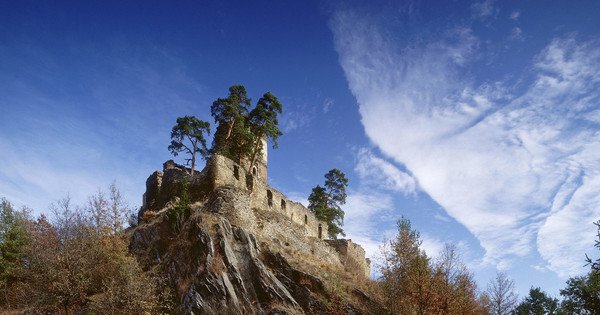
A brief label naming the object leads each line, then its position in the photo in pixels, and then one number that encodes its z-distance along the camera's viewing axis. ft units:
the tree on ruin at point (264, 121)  142.41
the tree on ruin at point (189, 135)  147.23
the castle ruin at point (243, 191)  115.65
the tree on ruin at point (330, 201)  180.14
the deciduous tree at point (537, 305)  163.89
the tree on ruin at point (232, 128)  141.21
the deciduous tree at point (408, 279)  101.81
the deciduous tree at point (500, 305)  131.75
